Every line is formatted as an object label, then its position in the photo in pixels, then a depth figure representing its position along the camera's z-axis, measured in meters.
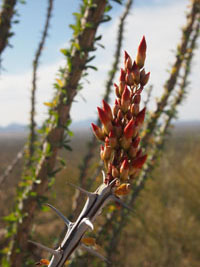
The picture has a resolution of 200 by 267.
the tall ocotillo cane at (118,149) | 0.22
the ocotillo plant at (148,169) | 2.73
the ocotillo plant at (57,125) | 0.51
